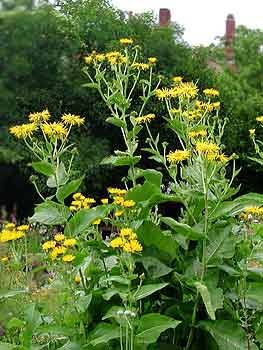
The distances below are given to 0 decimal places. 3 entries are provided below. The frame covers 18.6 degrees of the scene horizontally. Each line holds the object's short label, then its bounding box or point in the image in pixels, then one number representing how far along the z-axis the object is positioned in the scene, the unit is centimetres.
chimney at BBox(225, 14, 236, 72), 2089
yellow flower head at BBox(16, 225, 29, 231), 300
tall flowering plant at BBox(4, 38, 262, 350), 279
